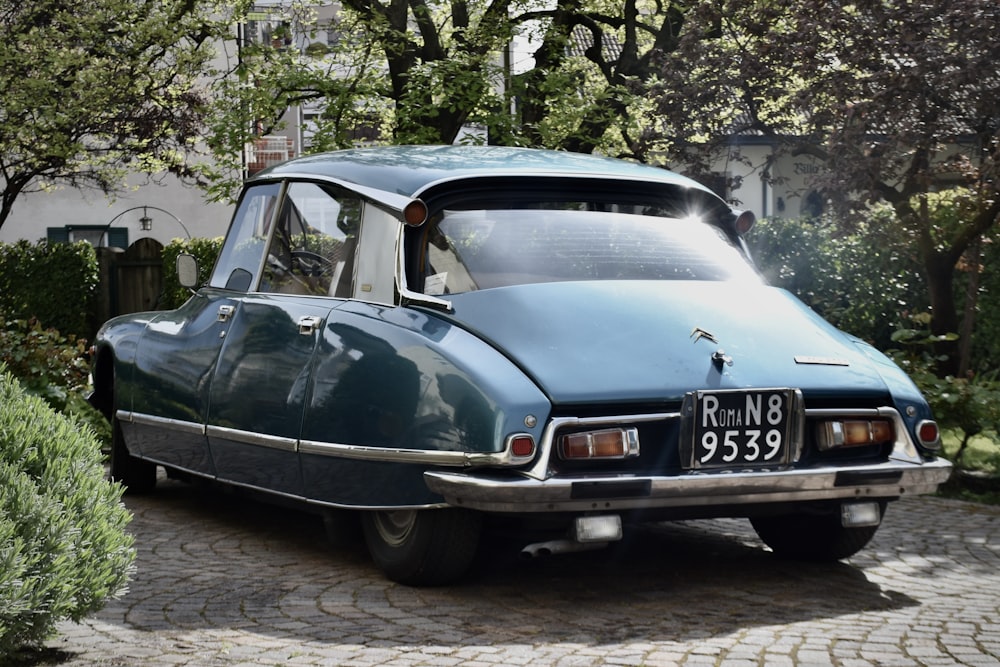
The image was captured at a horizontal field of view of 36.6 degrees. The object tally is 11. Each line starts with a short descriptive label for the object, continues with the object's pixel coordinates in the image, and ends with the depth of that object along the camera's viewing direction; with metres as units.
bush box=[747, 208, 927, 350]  15.51
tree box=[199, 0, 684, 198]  15.89
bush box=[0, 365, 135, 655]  4.71
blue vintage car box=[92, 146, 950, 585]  5.65
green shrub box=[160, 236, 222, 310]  22.66
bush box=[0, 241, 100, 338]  21.67
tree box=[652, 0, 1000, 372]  11.30
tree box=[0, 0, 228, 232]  20.02
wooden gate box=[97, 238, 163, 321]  22.27
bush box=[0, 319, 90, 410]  11.67
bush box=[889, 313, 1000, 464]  9.85
